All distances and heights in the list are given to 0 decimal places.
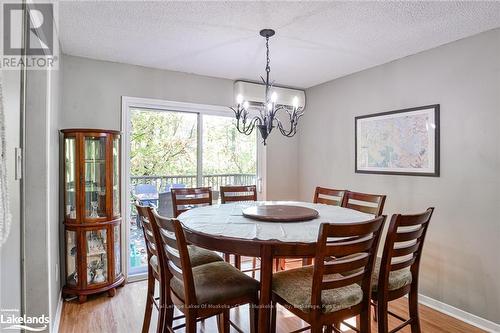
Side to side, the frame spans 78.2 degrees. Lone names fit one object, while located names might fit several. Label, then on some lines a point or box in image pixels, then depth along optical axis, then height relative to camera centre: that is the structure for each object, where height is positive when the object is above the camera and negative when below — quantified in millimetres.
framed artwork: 2869 +221
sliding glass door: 3584 +85
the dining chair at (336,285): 1471 -641
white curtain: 994 -90
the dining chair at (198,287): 1600 -707
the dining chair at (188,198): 2891 -338
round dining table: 1642 -412
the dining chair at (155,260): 1813 -699
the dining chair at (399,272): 1718 -677
